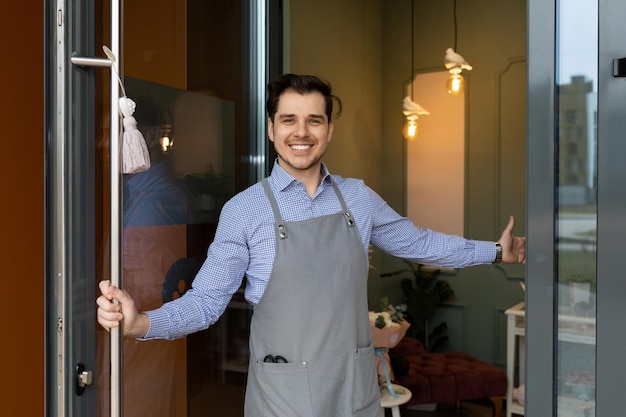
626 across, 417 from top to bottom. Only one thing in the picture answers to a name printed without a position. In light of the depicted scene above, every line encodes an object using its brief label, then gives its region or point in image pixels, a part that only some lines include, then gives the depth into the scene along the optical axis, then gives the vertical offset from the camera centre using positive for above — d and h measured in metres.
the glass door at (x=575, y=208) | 1.06 -0.02
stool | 3.02 -0.96
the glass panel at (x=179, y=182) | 1.73 +0.04
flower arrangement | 3.06 -0.63
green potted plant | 4.80 -0.79
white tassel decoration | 1.23 +0.10
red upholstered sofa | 3.55 -1.03
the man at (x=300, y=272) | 1.62 -0.20
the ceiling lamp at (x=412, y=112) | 4.21 +0.55
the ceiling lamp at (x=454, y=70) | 3.99 +0.80
